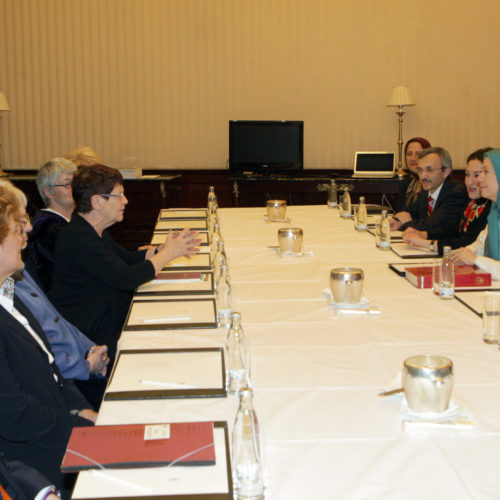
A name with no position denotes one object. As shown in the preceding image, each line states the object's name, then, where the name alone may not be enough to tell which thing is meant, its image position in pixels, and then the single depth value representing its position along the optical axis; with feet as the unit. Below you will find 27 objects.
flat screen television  24.44
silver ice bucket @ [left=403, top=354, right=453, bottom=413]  4.91
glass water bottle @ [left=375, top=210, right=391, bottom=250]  12.32
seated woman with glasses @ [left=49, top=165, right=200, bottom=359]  9.56
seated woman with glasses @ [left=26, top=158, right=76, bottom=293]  10.77
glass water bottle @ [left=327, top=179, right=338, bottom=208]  18.86
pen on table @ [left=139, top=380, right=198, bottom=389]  5.71
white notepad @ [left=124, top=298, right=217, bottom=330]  7.55
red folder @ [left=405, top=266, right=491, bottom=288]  9.25
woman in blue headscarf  11.14
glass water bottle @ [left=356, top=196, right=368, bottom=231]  14.58
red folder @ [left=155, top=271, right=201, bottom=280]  10.03
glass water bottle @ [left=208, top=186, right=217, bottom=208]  17.12
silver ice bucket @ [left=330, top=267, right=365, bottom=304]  8.17
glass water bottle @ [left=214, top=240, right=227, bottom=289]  8.84
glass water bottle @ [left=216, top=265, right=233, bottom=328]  7.67
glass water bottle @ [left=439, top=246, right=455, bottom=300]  8.76
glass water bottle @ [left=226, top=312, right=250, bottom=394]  5.70
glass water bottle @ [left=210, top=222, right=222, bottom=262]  10.43
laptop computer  23.77
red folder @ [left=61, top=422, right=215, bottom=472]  4.33
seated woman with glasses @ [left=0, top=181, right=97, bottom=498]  5.80
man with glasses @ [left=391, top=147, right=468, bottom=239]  14.83
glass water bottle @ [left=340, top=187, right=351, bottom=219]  16.57
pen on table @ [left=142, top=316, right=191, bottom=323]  7.75
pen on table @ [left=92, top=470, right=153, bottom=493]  4.09
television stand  23.58
